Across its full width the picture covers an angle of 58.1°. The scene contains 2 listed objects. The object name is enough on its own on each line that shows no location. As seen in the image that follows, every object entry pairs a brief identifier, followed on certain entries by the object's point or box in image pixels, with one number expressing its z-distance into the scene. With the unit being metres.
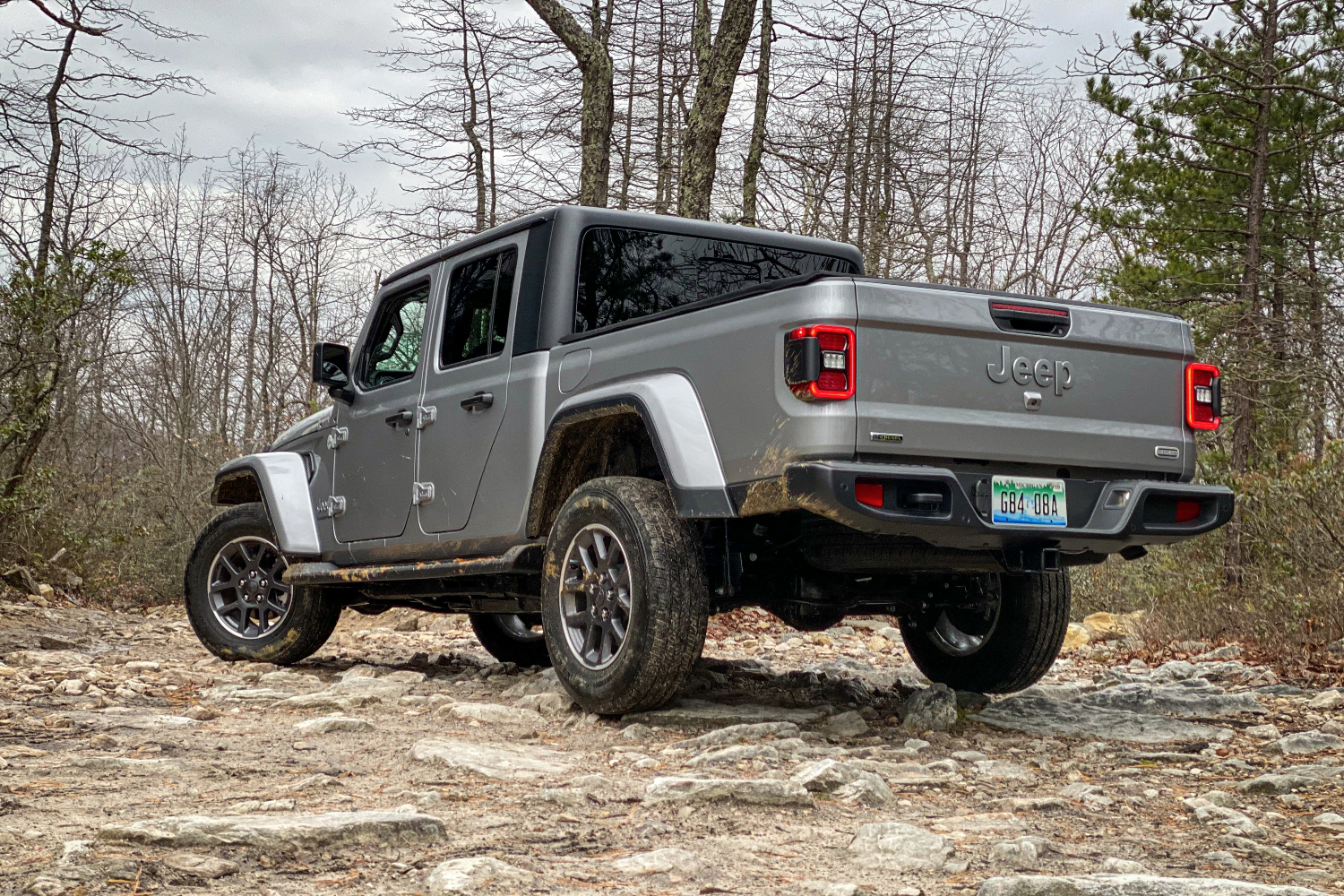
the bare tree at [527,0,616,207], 12.34
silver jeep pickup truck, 3.98
